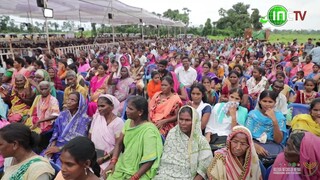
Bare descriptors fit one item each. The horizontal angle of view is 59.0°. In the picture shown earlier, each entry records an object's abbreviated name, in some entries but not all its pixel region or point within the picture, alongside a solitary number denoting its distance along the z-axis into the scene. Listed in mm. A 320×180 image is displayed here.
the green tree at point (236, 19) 41494
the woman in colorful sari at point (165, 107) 3455
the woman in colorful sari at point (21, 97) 4129
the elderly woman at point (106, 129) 2949
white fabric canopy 12398
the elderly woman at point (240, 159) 2201
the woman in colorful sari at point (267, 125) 2871
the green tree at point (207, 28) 48644
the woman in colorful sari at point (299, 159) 1935
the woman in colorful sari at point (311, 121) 2881
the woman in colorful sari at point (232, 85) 4078
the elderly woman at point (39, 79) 4273
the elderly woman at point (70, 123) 3178
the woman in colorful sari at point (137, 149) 2490
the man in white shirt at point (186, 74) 6348
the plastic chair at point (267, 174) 2280
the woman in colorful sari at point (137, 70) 6750
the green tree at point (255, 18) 36375
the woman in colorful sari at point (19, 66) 5597
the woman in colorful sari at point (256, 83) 5033
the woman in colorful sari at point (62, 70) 5816
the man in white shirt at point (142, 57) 9609
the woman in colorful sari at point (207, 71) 6050
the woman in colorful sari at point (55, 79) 5490
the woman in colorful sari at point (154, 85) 4691
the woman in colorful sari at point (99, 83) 4938
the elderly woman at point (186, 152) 2461
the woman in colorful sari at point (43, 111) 3555
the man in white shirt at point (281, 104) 3565
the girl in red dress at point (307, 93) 4289
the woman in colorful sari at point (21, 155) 1907
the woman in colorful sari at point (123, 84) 5082
